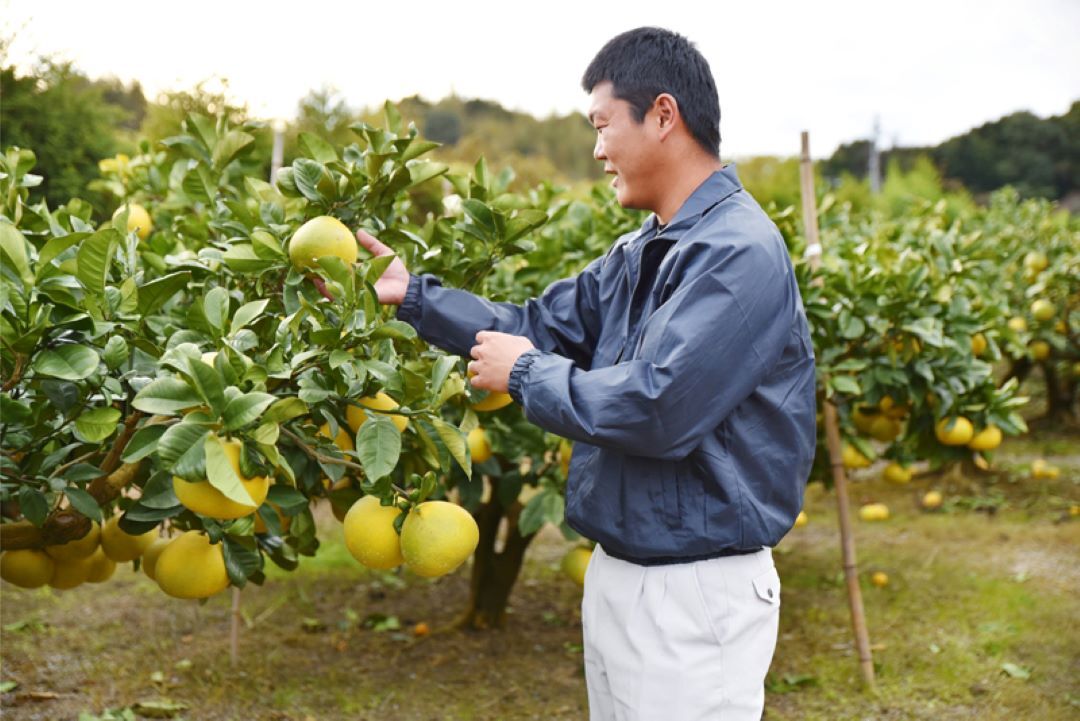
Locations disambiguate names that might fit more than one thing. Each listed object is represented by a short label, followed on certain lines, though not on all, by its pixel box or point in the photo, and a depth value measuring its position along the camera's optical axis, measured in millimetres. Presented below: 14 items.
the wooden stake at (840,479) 2959
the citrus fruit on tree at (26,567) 1764
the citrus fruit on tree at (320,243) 1507
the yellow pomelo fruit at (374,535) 1454
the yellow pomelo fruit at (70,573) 1893
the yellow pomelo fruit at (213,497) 1181
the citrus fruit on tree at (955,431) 3031
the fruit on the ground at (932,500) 5270
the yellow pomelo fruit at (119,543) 1829
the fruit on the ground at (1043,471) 5543
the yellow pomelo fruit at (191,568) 1563
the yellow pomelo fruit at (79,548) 1809
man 1306
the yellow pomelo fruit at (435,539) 1407
